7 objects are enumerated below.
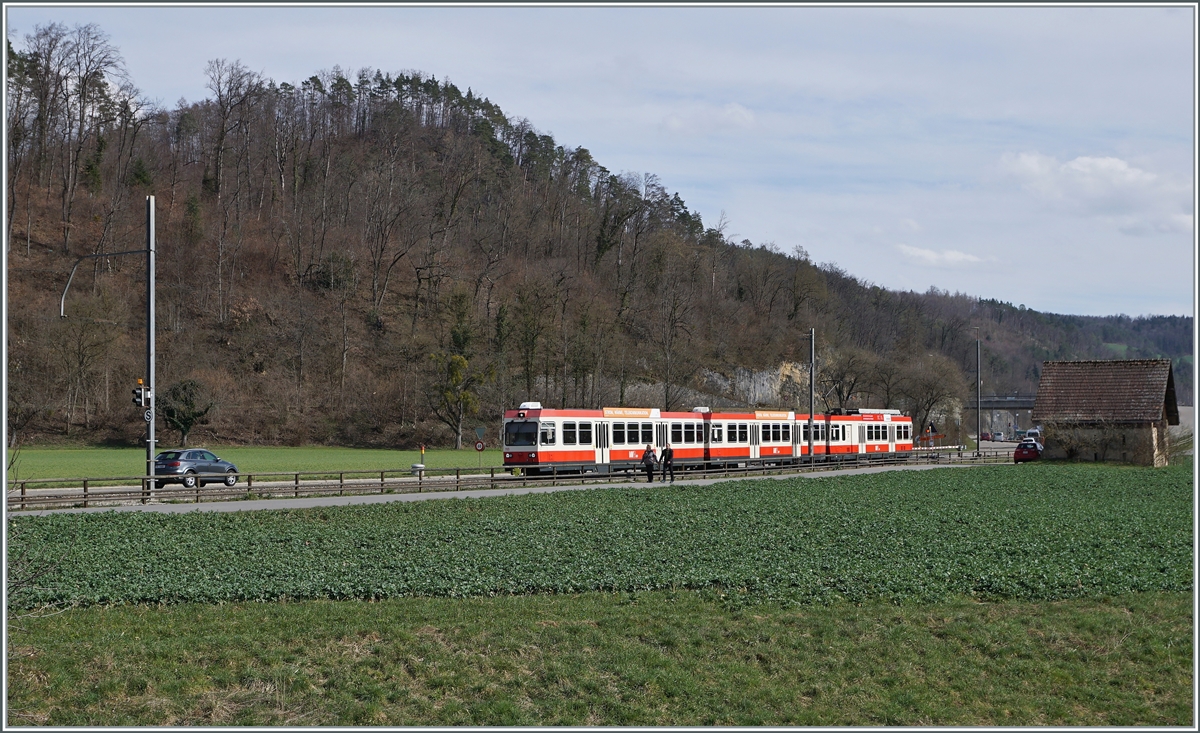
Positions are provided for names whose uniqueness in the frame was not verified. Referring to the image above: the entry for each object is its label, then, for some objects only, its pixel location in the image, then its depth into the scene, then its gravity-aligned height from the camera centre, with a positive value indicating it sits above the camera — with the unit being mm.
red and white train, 45625 -2082
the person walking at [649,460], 45062 -2776
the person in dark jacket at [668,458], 45156 -2710
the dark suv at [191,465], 40438 -2579
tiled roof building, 62719 -1018
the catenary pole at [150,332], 32531 +2387
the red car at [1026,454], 68906 -4007
